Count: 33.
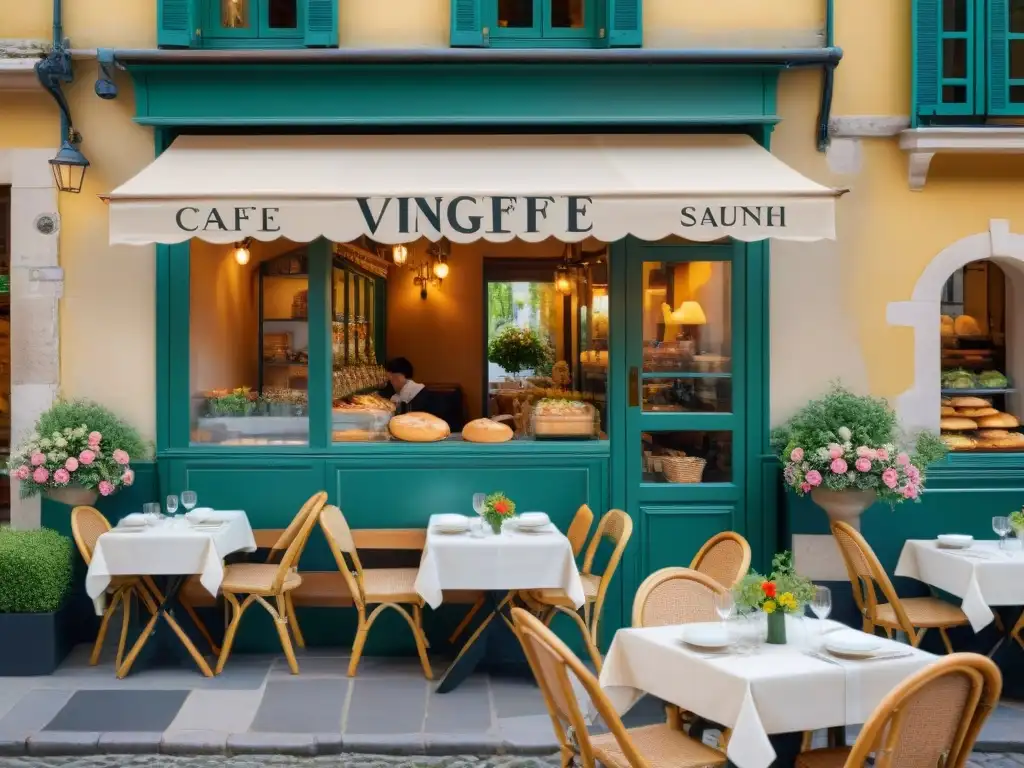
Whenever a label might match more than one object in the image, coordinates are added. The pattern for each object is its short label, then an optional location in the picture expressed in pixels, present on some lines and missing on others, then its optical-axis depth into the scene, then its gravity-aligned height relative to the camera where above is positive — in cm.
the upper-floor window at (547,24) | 785 +241
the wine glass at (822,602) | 484 -101
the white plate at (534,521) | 723 -98
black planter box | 720 -173
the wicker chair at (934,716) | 388 -122
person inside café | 1133 -19
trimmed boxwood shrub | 711 -128
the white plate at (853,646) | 452 -113
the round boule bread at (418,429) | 811 -43
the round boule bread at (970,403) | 828 -28
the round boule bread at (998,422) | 817 -41
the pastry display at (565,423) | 808 -40
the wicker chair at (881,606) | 686 -151
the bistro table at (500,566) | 689 -120
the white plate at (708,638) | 460 -111
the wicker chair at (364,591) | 720 -142
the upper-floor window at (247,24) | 772 +240
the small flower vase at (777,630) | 474 -110
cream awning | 681 +95
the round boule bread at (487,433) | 806 -46
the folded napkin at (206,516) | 739 -96
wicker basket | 803 -72
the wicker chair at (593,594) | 714 -143
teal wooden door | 801 -19
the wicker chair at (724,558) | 641 -110
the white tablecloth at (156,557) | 703 -116
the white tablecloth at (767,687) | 421 -124
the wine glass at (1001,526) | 705 -100
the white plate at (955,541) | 714 -111
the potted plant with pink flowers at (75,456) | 732 -56
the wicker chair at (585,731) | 418 -139
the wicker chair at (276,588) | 720 -139
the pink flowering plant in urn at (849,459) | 723 -60
